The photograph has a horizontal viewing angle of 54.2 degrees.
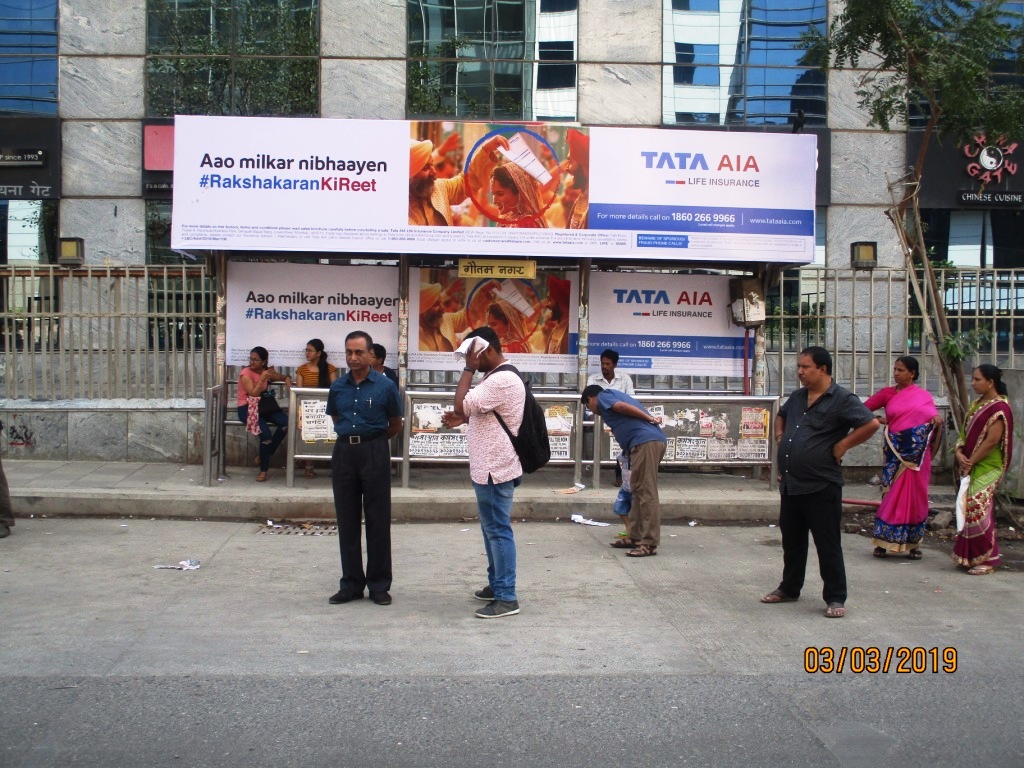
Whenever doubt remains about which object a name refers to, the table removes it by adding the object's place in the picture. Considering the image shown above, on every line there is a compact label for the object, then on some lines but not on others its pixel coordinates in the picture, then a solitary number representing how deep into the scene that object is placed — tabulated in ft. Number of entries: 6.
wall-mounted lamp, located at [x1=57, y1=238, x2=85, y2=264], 36.24
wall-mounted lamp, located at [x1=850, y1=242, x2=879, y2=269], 36.96
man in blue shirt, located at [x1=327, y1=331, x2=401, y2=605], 21.36
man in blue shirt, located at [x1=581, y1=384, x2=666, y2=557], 26.84
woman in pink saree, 26.73
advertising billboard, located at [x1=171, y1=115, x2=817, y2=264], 33.19
